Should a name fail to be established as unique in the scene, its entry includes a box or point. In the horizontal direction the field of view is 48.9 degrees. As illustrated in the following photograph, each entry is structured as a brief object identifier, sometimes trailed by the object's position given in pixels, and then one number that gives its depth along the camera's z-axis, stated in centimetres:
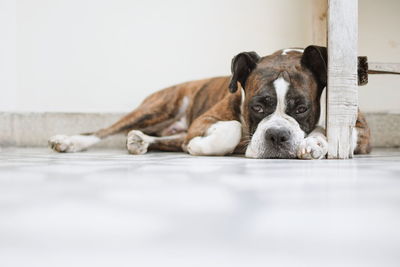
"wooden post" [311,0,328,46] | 256
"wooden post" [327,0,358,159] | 170
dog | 172
